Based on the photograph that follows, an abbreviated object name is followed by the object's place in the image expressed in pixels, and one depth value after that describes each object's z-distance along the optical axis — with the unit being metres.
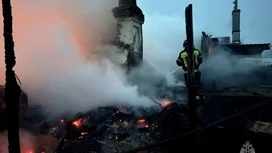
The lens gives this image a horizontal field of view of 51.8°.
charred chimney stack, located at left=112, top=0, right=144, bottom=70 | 11.63
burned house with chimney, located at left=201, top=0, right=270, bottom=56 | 16.73
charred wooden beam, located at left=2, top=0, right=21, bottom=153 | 4.79
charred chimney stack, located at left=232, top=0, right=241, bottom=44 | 23.83
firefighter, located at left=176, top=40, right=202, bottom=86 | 9.83
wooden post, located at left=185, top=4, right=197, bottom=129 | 6.92
